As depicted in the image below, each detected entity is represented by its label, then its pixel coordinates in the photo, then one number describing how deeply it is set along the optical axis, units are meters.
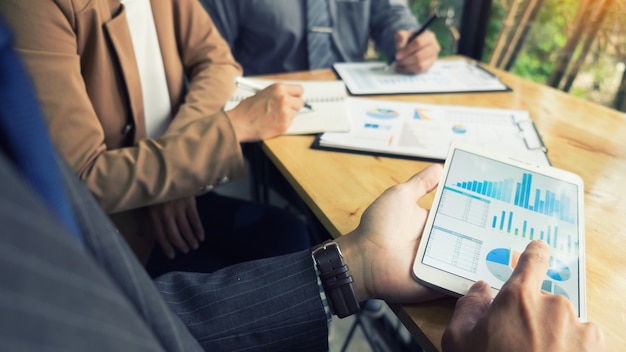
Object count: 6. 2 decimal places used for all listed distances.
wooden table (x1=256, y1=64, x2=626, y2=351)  0.49
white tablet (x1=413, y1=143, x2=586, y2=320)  0.49
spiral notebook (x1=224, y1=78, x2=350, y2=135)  0.85
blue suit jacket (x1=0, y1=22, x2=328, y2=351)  0.16
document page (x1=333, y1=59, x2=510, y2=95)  1.04
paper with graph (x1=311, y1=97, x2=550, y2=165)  0.77
